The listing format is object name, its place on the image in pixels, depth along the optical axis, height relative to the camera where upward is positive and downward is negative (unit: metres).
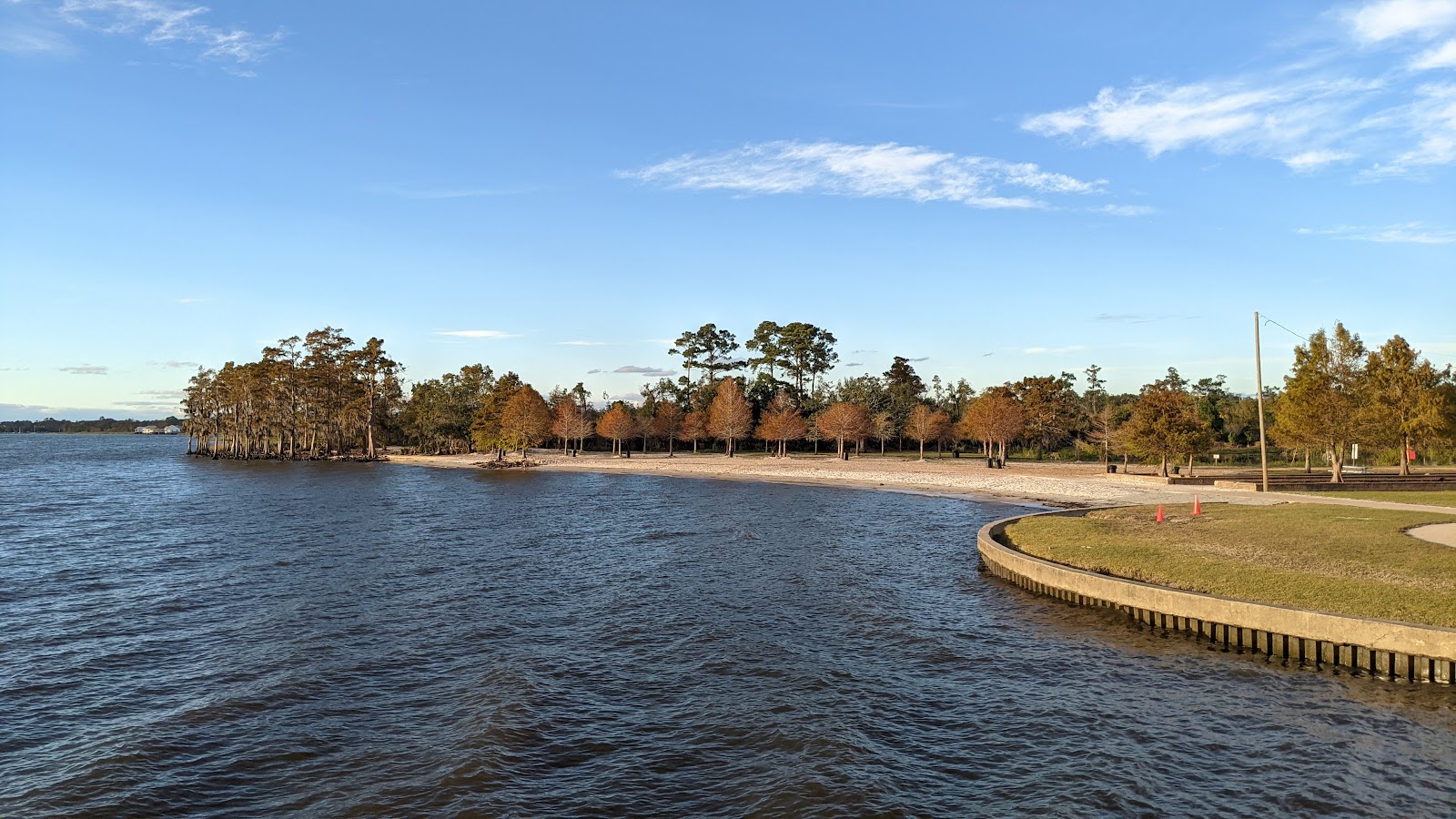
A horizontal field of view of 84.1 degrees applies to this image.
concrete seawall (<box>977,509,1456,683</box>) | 15.64 -4.31
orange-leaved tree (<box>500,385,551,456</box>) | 101.44 +2.54
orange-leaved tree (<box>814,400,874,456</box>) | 98.69 +1.72
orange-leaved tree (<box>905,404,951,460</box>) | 96.06 +1.47
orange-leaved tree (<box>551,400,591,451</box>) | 113.06 +2.13
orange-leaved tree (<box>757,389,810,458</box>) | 102.75 +1.41
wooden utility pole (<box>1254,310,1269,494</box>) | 39.28 +3.17
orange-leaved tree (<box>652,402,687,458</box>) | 113.38 +2.15
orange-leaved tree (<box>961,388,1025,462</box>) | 83.88 +1.57
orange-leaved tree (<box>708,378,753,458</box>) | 104.00 +2.92
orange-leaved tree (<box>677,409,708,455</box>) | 110.56 +1.56
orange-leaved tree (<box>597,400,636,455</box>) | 110.75 +1.90
